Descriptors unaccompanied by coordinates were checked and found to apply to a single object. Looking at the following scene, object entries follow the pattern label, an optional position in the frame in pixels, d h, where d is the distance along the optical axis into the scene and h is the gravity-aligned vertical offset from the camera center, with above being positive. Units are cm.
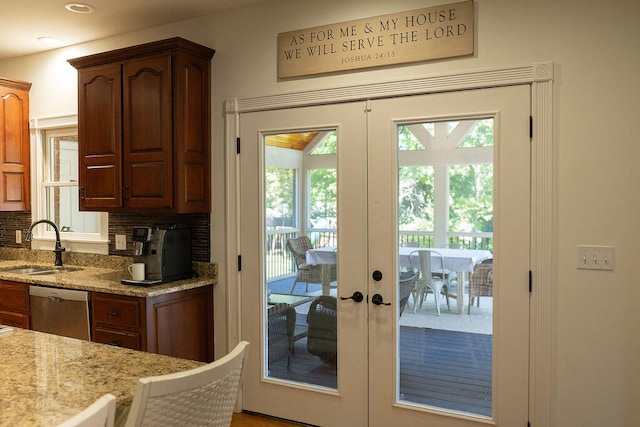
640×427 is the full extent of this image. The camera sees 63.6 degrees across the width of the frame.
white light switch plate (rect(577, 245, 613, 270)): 246 -25
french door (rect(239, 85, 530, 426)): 265 -29
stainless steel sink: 409 -48
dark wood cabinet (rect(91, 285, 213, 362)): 311 -71
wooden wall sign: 273 +94
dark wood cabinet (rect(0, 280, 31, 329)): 362 -67
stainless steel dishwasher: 333 -68
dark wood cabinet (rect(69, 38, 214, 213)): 327 +54
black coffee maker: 330 -28
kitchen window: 432 +19
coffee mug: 329 -39
